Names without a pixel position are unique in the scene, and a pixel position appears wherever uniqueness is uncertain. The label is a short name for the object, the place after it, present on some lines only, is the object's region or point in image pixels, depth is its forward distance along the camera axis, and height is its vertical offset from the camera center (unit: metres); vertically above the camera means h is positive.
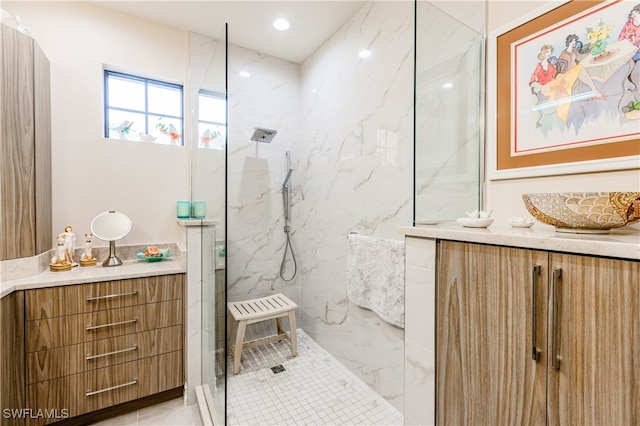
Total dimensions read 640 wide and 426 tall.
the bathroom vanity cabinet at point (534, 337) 0.61 -0.33
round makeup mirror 2.01 -0.13
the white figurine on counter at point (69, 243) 1.91 -0.22
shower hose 2.84 -0.45
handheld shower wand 2.83 +0.05
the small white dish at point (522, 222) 1.06 -0.04
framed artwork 0.95 +0.47
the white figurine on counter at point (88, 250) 2.01 -0.28
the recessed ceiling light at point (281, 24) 2.23 +1.52
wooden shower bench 2.11 -0.80
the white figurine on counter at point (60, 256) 1.85 -0.30
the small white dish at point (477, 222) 1.08 -0.04
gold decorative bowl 0.73 +0.01
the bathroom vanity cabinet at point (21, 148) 1.60 +0.38
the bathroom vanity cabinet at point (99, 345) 1.55 -0.81
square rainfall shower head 2.46 +0.69
